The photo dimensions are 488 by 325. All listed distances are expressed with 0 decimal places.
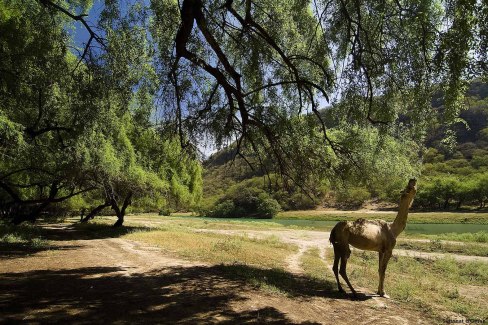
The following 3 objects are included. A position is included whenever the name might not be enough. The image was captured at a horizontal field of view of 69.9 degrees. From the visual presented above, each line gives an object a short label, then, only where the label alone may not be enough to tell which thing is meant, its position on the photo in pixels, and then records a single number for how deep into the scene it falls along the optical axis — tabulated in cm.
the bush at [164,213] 8911
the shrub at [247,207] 10569
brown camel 944
